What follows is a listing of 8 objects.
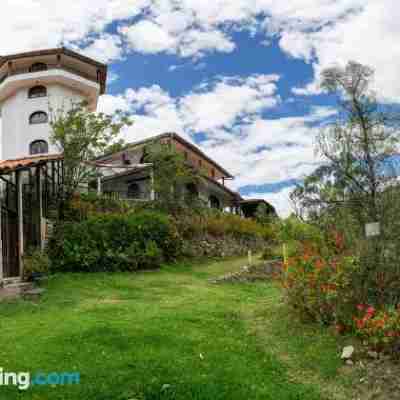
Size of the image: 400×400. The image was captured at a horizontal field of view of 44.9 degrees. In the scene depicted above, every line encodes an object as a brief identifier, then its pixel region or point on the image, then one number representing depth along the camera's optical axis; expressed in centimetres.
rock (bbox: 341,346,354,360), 686
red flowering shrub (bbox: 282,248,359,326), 787
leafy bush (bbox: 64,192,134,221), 2036
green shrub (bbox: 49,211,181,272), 1758
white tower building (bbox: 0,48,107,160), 3155
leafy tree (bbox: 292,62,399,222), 905
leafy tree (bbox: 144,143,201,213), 2433
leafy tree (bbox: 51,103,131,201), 2100
